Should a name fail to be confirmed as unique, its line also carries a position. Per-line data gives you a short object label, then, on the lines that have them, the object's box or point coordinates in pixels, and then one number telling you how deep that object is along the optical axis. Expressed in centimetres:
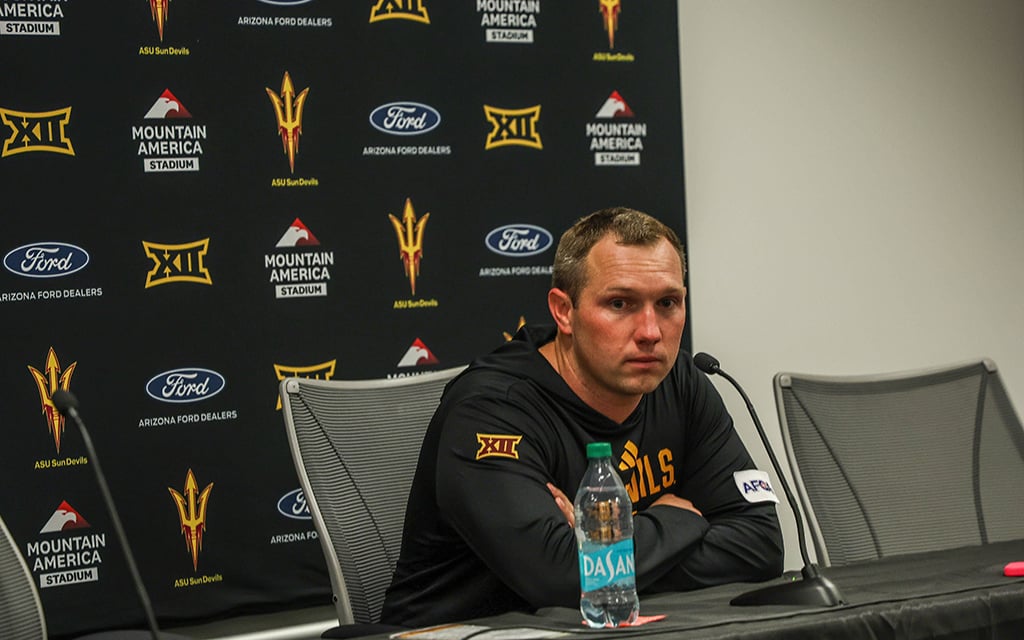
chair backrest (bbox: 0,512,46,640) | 310
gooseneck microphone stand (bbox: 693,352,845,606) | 282
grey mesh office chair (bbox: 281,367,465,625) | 322
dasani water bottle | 283
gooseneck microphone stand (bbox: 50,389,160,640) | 267
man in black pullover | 304
